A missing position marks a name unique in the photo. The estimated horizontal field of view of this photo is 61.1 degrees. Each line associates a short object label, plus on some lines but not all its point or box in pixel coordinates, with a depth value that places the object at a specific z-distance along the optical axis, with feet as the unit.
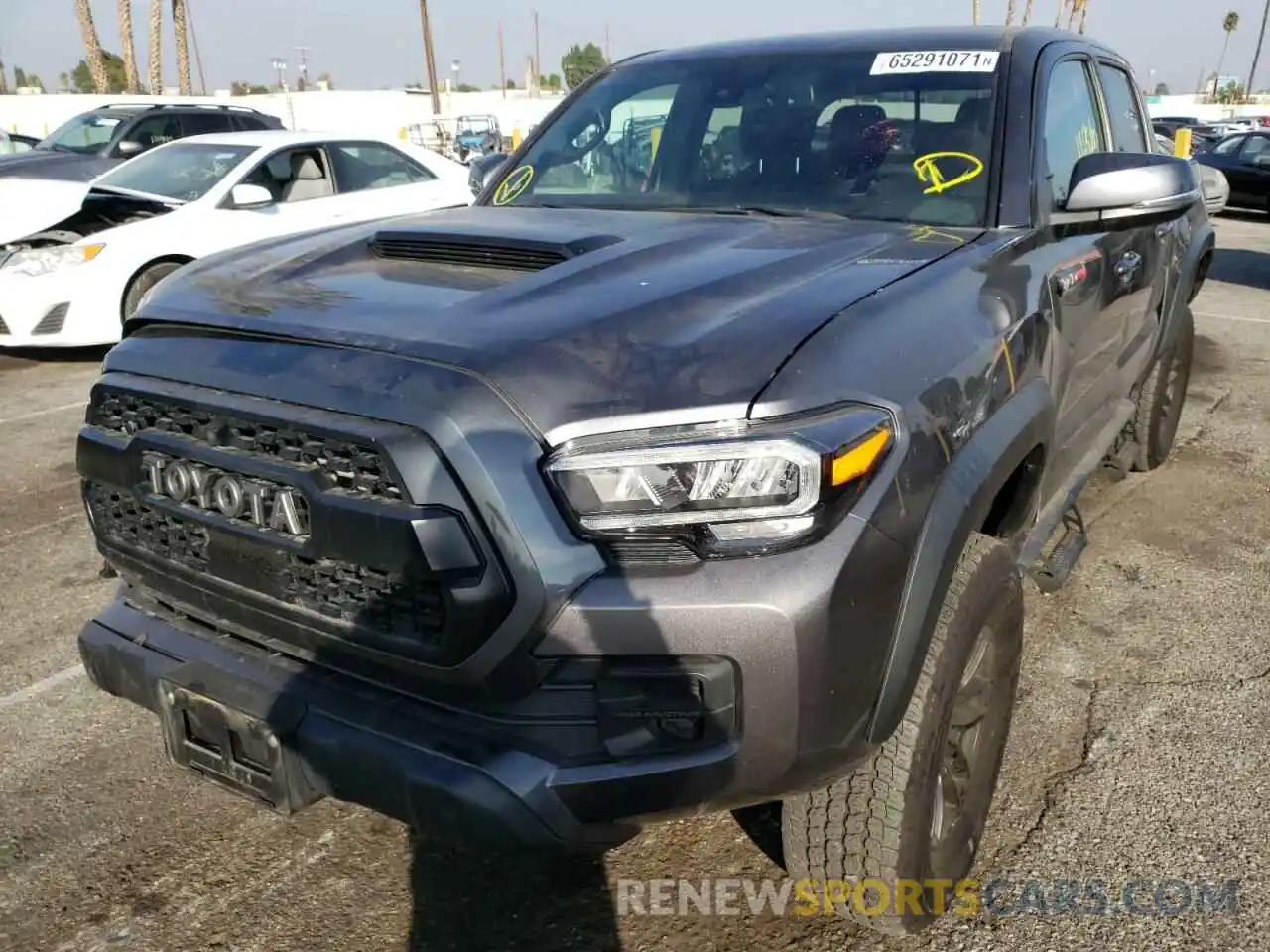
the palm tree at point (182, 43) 118.93
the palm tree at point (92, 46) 99.96
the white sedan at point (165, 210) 24.13
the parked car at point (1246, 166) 57.31
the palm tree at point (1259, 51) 206.08
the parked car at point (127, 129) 34.40
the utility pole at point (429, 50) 128.98
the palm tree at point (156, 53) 104.42
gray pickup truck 5.75
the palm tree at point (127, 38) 100.38
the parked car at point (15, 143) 46.60
